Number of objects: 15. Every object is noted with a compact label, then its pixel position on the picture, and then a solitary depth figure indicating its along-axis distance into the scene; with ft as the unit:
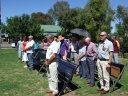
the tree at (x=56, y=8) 149.07
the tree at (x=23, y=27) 74.32
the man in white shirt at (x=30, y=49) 20.20
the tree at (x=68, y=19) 76.21
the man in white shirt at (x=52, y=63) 12.11
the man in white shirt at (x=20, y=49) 28.40
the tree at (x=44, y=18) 148.52
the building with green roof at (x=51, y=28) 121.39
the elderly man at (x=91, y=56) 14.80
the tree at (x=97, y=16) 53.09
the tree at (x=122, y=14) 83.27
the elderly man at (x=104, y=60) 12.90
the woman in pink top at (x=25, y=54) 21.64
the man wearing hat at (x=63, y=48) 18.62
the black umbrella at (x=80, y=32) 16.94
